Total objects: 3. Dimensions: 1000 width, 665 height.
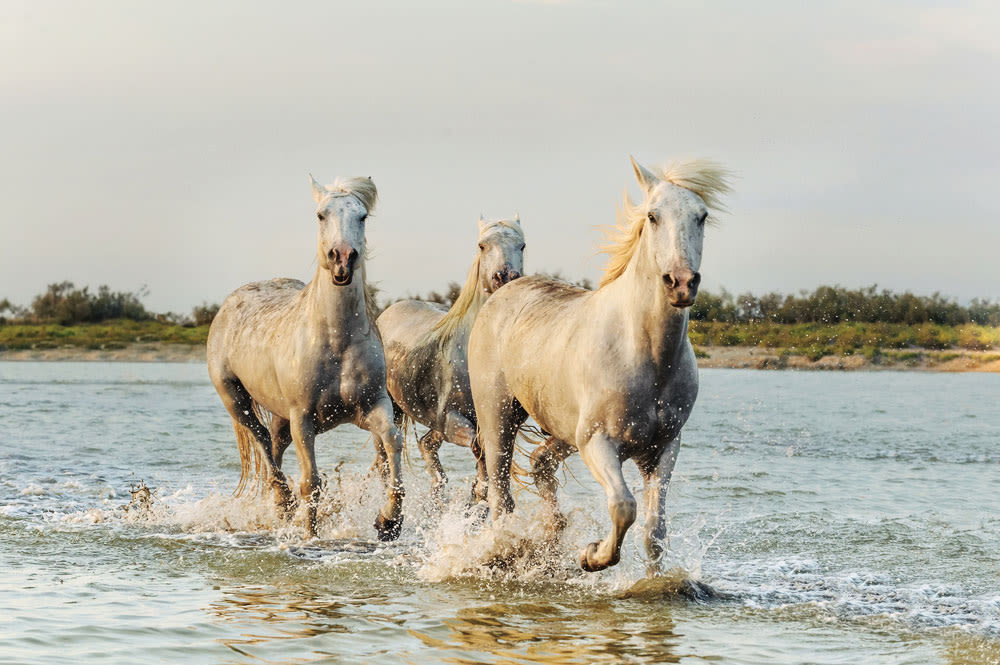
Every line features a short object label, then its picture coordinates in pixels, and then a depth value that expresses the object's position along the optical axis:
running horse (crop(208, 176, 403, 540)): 15.41
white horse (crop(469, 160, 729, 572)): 11.05
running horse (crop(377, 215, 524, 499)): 17.36
